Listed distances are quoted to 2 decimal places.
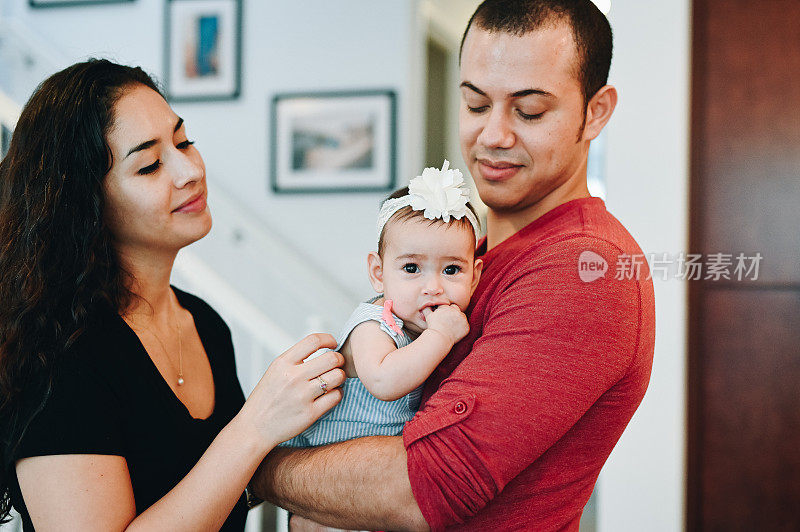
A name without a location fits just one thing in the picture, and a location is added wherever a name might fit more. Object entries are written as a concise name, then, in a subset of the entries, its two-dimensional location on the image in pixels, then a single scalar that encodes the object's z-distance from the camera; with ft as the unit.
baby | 4.18
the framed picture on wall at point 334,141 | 13.39
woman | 3.89
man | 3.46
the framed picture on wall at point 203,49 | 13.98
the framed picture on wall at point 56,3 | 14.70
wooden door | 8.80
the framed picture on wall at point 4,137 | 10.16
